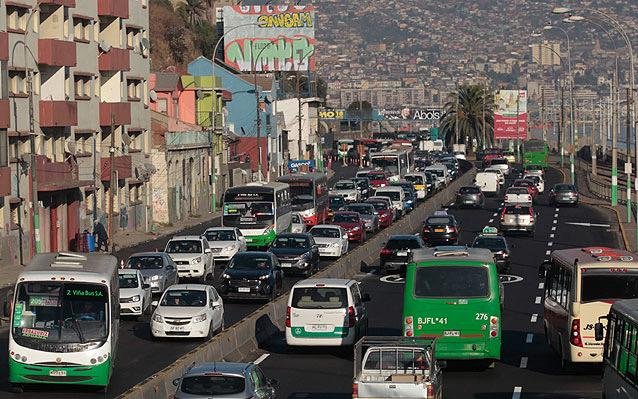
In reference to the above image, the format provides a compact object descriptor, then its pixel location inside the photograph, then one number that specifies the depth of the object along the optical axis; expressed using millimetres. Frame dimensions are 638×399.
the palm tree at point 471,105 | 197750
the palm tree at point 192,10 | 172750
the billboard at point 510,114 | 181375
